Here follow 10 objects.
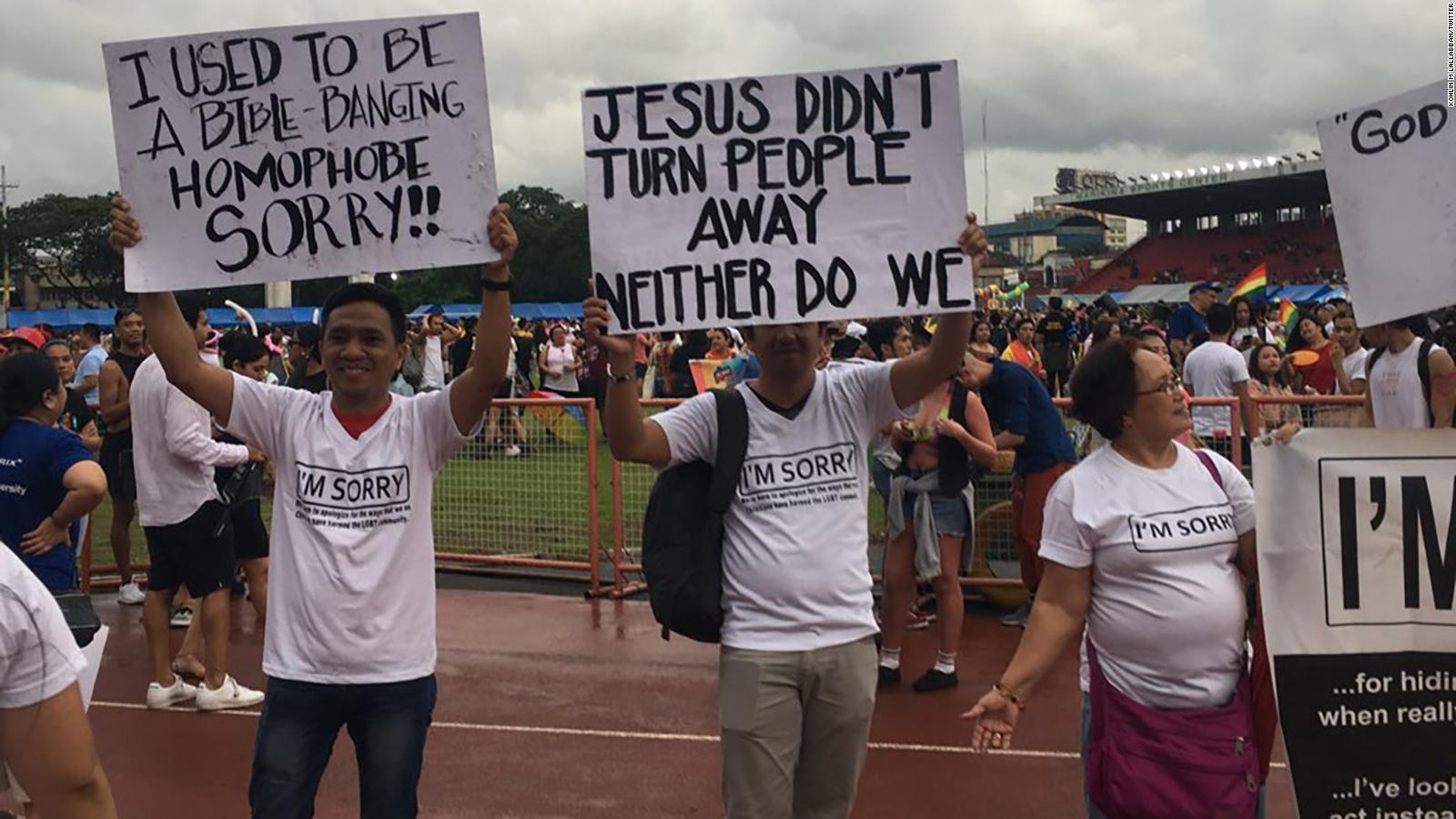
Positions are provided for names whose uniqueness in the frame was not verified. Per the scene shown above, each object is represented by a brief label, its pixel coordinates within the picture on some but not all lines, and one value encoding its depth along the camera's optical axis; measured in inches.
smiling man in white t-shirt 136.6
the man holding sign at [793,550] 141.3
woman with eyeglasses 129.0
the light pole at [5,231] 3148.6
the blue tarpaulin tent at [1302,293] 1800.0
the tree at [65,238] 3287.4
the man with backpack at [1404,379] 247.3
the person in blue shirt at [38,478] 196.9
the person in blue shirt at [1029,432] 282.2
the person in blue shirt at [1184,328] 512.7
